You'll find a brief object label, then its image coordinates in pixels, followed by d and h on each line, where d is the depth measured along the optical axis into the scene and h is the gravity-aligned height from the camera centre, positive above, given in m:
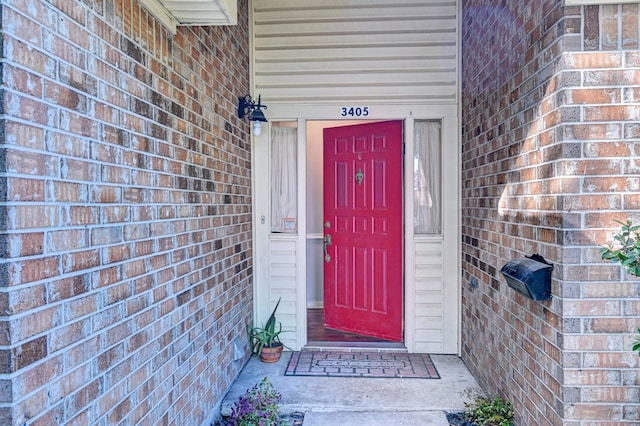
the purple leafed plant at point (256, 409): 2.29 -1.20
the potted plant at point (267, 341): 3.18 -1.11
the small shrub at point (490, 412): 2.25 -1.21
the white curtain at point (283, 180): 3.55 +0.26
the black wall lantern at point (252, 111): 3.06 +0.78
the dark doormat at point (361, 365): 2.97 -1.25
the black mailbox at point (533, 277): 1.81 -0.33
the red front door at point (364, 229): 3.54 -0.20
